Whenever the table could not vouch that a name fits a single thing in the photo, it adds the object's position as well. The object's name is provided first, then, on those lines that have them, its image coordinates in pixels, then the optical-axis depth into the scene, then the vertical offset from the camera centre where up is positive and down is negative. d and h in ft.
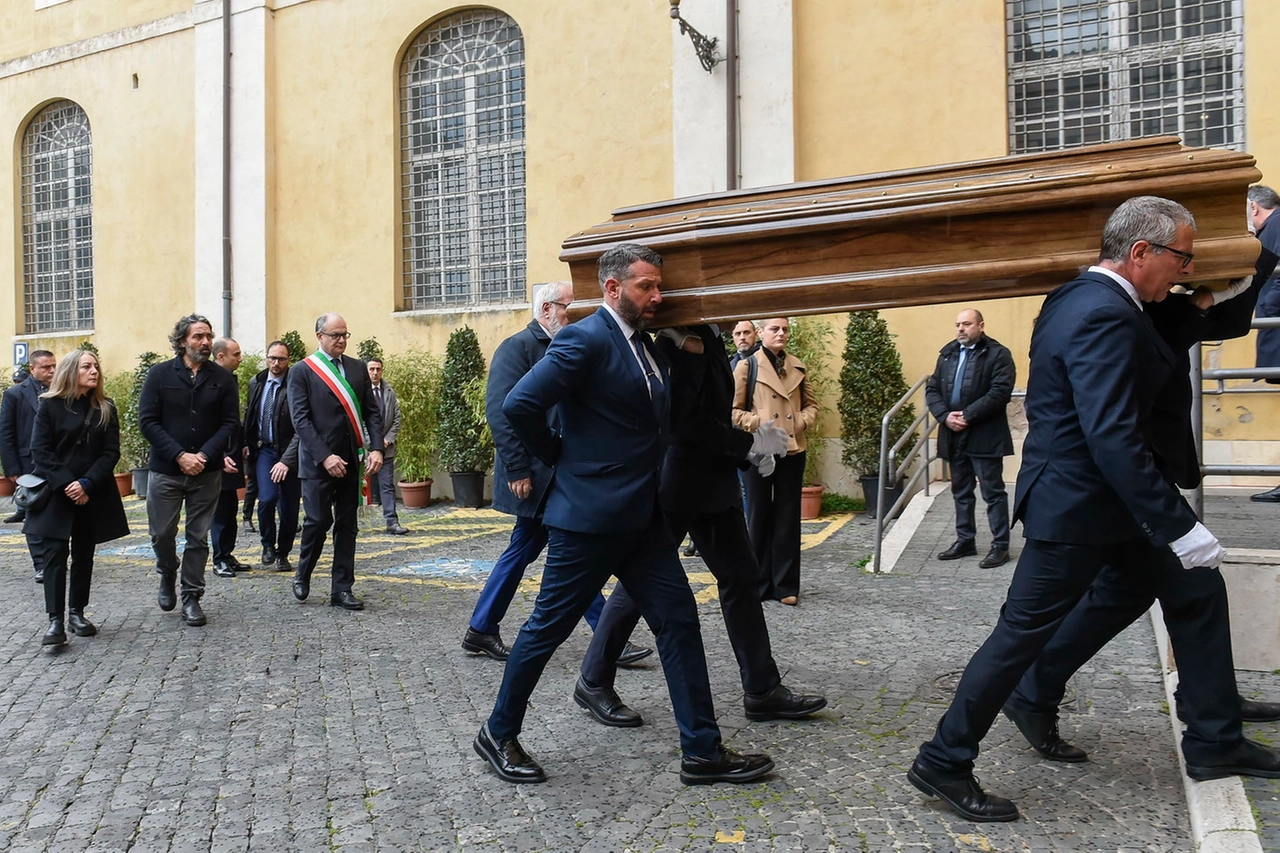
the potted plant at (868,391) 36.32 +0.26
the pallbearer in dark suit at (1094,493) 10.37 -0.97
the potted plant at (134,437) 49.60 -1.25
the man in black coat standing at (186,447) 22.22 -0.78
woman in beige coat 21.83 -1.29
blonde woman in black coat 20.45 -1.33
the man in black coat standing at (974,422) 25.14 -0.58
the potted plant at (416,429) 43.88 -0.95
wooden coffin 10.93 +1.82
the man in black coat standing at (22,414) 23.73 -0.06
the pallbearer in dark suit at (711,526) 14.34 -1.69
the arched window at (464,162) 46.78 +10.76
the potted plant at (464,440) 42.47 -1.37
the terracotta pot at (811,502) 36.27 -3.41
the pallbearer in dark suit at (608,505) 12.50 -1.19
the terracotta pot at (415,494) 43.72 -3.55
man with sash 22.67 -0.90
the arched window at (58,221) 59.93 +10.77
